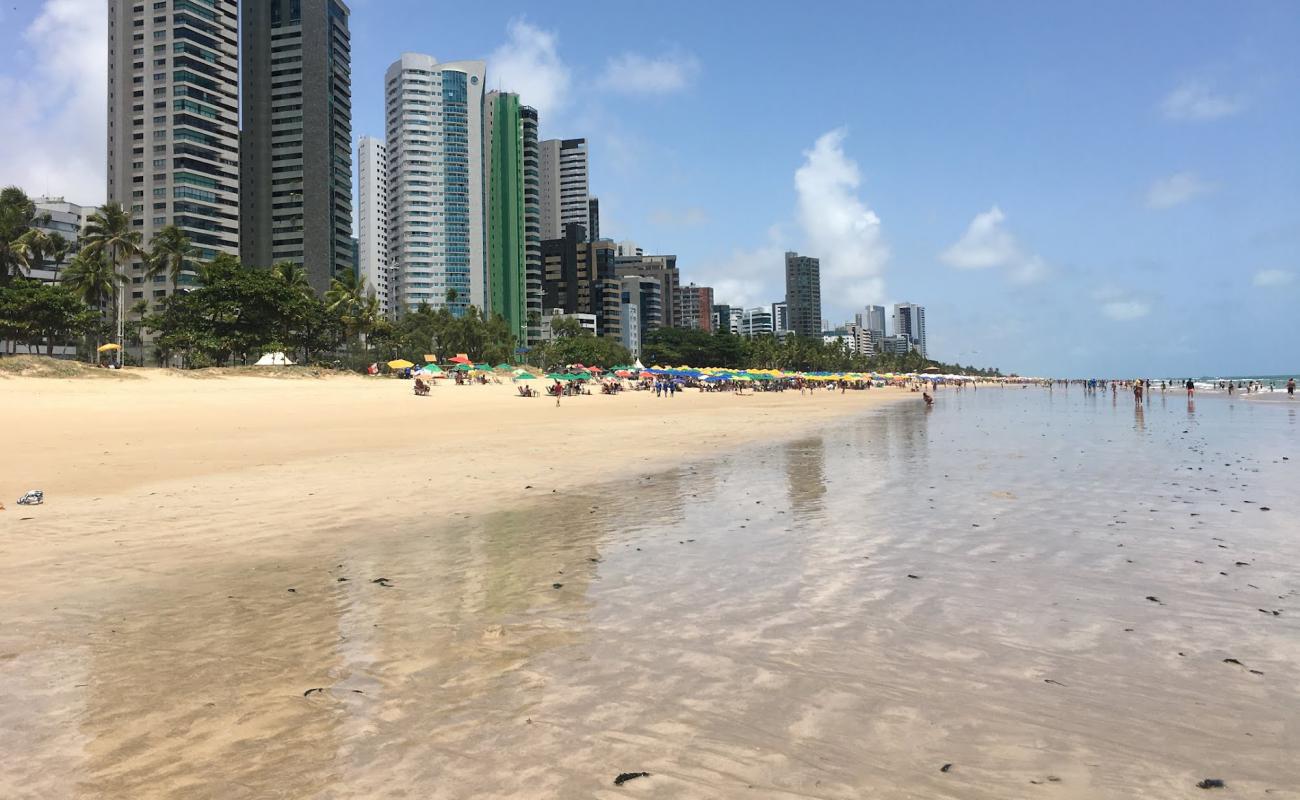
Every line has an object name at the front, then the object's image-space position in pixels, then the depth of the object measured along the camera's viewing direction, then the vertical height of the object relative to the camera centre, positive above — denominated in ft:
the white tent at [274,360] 220.08 +10.25
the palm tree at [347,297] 299.17 +41.09
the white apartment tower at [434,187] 631.15 +183.66
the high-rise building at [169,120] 441.27 +170.54
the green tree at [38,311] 214.90 +25.10
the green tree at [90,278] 246.68 +40.83
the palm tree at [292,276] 267.18 +45.89
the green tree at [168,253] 274.16 +55.20
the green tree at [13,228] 244.42 +58.45
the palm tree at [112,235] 242.99 +55.22
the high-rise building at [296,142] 527.81 +189.03
